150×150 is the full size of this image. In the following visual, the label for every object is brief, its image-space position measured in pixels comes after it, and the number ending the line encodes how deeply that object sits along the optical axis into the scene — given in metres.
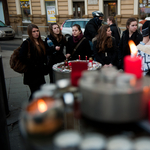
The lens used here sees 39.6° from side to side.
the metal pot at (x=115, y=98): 1.03
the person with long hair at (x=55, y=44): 4.18
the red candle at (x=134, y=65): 1.17
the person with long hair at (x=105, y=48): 4.19
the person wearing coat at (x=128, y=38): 4.41
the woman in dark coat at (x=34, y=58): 3.70
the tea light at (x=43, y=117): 0.98
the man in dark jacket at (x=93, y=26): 5.74
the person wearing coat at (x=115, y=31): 6.18
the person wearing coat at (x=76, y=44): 4.27
